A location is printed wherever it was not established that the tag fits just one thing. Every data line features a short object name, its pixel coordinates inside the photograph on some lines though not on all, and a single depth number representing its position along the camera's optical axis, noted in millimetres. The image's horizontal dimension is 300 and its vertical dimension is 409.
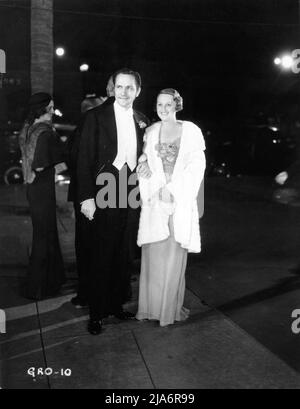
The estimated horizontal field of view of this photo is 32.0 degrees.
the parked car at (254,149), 18859
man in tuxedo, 3926
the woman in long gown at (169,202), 3951
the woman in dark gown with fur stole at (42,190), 4535
